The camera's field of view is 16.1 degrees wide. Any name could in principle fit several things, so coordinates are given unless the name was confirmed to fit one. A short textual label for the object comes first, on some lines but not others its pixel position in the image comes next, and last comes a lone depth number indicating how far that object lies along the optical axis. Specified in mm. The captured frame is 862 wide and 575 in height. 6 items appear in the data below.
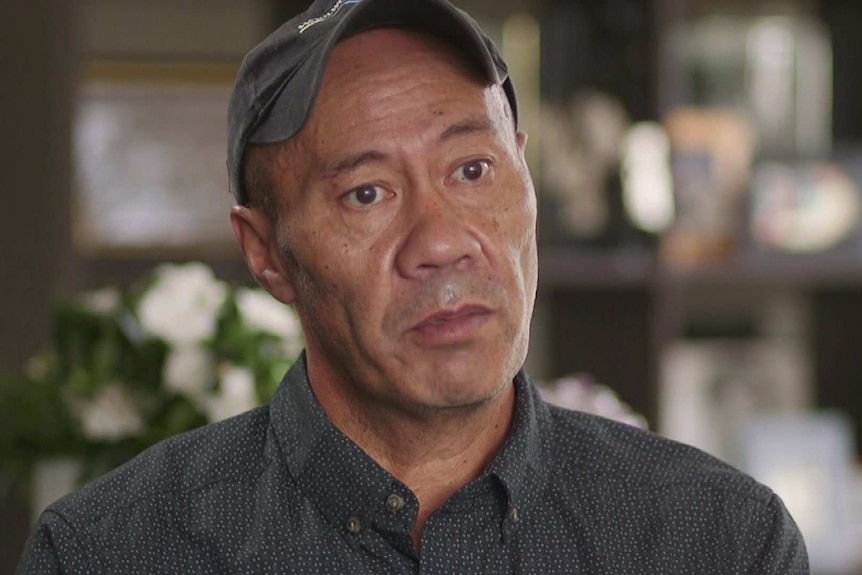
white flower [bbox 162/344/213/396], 2191
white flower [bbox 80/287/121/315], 2264
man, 1708
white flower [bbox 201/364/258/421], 2160
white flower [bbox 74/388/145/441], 2204
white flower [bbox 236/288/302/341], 2241
